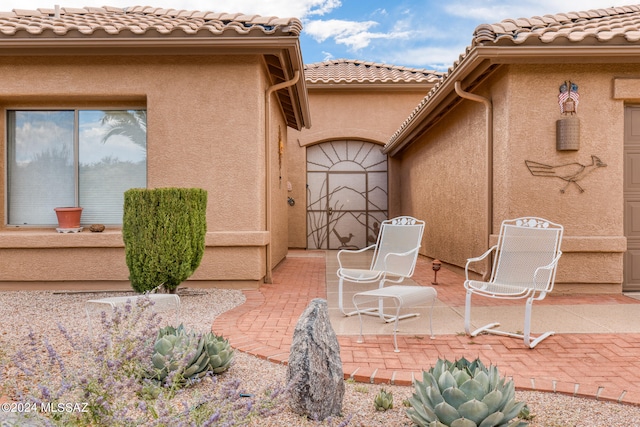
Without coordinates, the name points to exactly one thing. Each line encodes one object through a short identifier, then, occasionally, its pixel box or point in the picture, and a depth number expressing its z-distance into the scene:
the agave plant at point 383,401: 2.57
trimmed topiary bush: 5.08
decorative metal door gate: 13.54
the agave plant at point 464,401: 2.12
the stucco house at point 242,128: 5.88
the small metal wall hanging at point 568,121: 5.79
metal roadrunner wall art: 5.88
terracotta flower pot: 6.38
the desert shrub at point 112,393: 1.65
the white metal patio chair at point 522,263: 4.05
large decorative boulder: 2.48
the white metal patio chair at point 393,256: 4.93
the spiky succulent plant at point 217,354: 2.97
